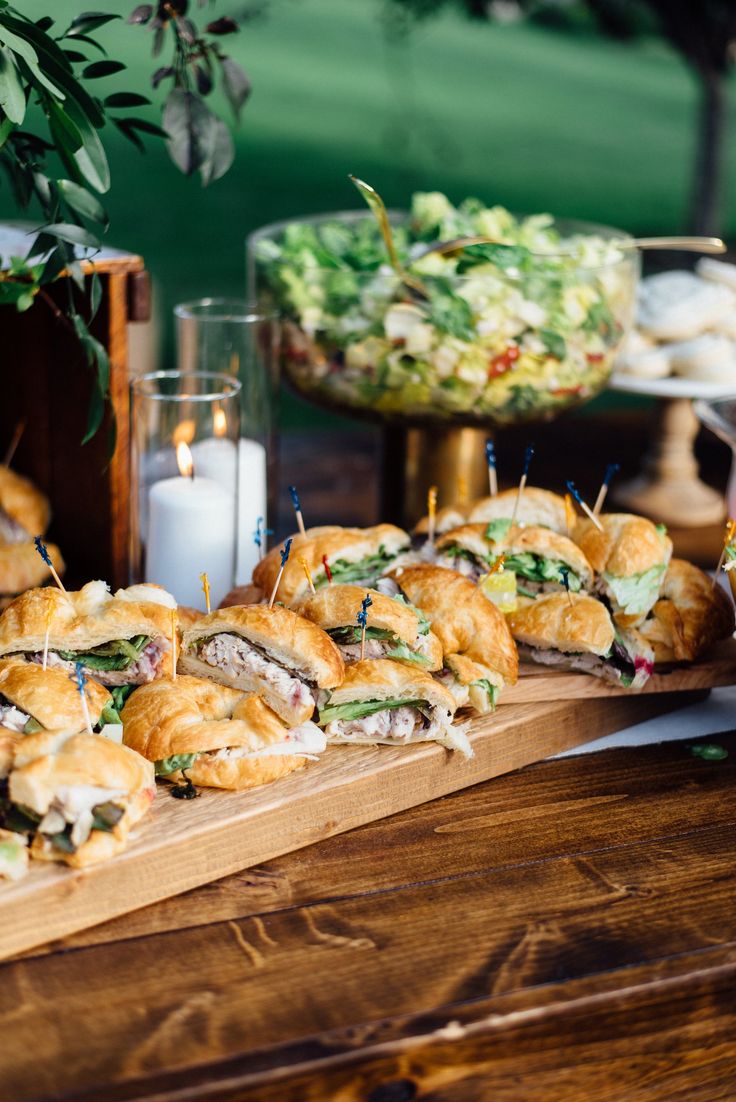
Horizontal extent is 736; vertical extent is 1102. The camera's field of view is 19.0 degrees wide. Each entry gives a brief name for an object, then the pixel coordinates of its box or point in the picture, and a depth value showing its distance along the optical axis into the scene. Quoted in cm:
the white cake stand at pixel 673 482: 231
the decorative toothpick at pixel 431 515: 182
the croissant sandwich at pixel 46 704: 158
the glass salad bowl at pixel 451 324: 197
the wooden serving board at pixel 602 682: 172
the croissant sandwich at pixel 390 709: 164
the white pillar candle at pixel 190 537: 185
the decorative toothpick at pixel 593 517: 180
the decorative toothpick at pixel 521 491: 181
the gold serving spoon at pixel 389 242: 191
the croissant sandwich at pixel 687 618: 177
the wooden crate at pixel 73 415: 185
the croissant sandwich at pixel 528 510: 186
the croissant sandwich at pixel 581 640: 172
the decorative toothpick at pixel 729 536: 173
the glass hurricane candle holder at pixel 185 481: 186
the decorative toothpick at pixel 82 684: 157
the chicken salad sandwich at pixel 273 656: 162
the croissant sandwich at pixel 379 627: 167
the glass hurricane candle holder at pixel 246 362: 200
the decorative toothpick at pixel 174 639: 163
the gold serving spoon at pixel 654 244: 195
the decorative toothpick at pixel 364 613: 164
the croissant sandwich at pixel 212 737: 158
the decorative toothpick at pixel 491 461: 185
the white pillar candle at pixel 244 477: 191
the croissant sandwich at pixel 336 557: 176
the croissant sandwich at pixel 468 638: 169
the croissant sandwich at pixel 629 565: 177
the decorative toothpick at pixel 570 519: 185
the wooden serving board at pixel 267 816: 150
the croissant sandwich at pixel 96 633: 164
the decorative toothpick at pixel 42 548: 164
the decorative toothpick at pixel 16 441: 195
